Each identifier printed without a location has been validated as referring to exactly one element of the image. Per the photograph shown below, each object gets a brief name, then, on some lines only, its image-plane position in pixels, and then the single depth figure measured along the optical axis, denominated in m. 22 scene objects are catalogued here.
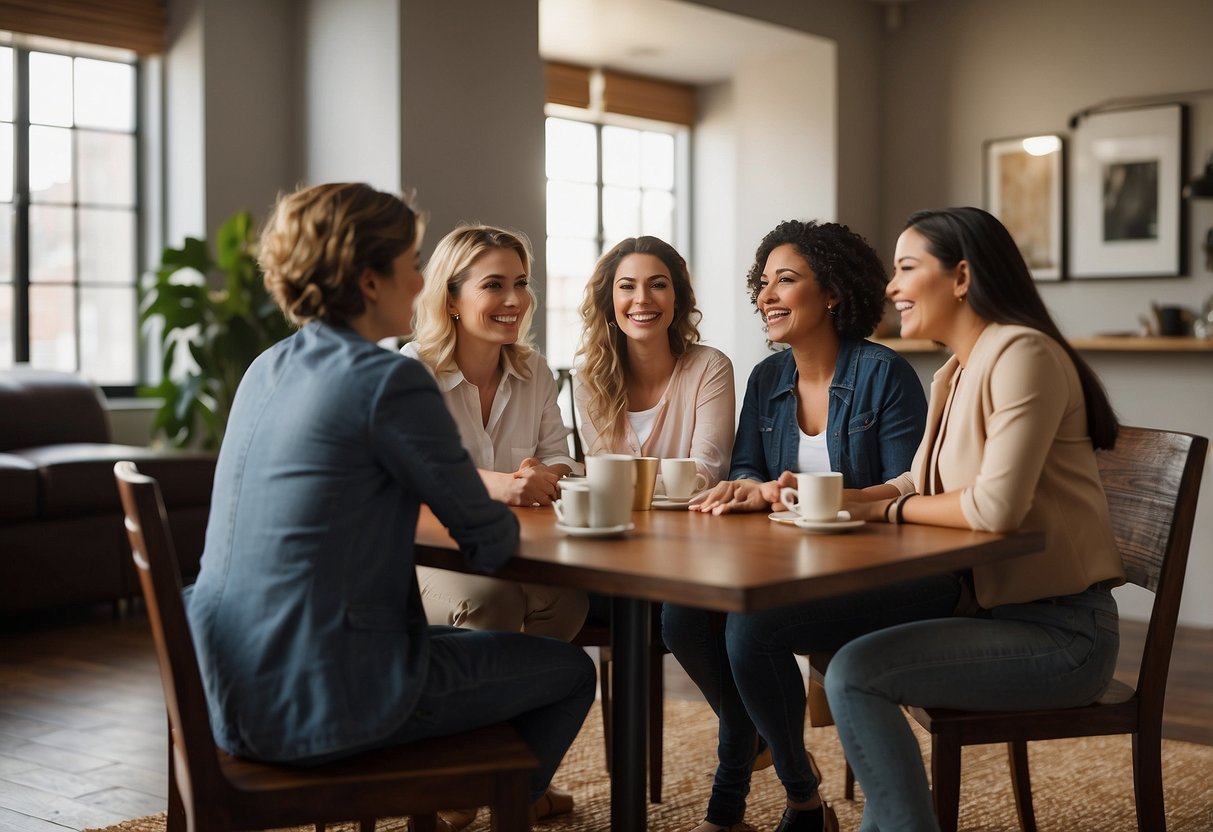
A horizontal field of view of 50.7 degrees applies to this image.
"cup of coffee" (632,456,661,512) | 2.06
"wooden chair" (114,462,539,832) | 1.49
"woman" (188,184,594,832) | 1.51
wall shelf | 4.70
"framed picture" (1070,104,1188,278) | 5.21
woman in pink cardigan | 2.66
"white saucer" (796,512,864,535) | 1.80
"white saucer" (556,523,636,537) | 1.72
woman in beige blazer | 1.76
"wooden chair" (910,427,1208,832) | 1.86
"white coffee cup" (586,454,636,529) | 1.75
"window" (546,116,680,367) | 6.77
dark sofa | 4.28
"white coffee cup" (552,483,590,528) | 1.75
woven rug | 2.57
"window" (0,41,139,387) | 5.16
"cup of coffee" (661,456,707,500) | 2.15
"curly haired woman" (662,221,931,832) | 2.27
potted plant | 4.87
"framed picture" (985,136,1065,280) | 5.56
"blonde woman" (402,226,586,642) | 2.55
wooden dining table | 1.41
